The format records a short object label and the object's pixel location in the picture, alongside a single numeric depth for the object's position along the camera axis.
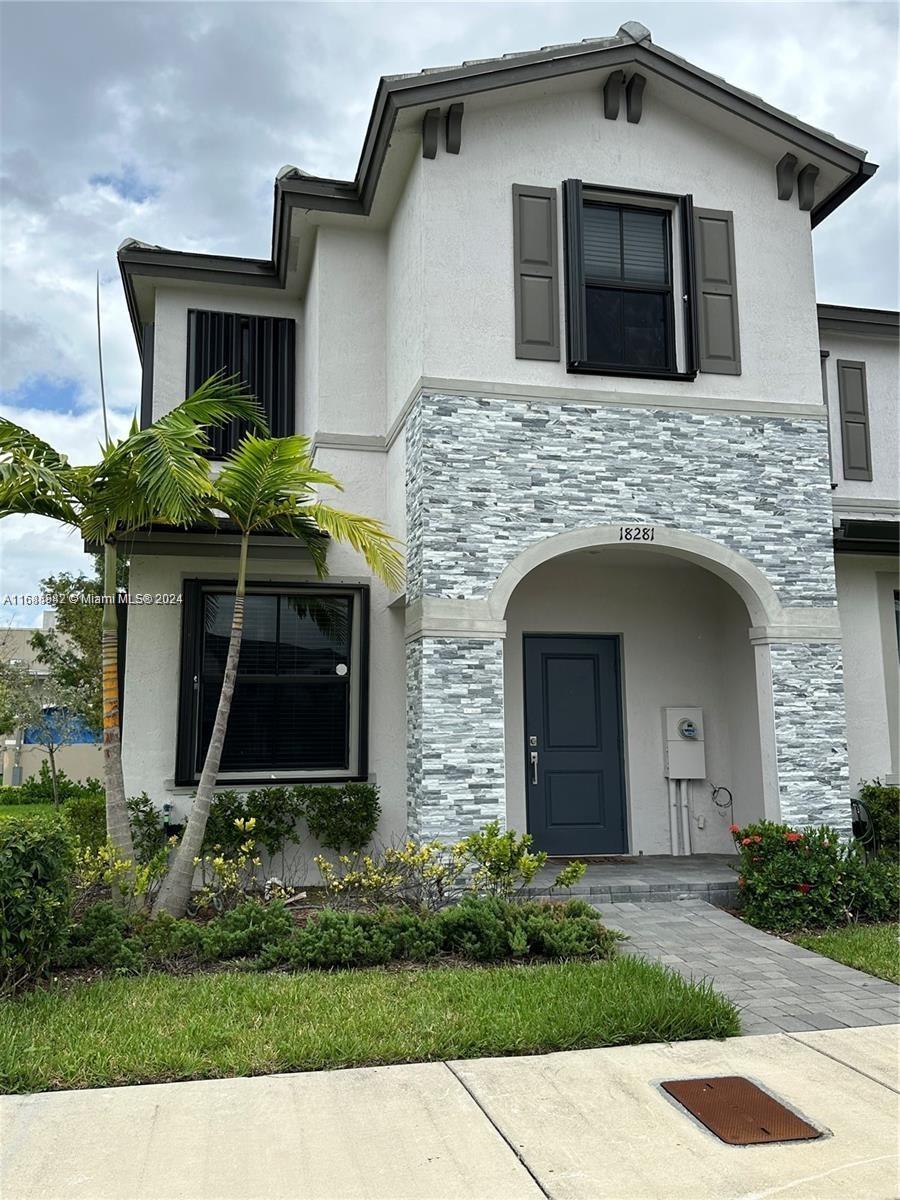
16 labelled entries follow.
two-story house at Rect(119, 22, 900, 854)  8.69
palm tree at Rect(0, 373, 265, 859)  7.07
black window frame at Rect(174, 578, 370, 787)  9.20
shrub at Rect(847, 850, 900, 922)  7.77
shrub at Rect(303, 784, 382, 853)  9.08
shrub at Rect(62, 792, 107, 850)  8.74
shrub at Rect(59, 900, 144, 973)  6.02
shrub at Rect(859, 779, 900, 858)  9.78
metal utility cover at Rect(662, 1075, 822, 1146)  3.94
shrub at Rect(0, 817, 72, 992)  5.47
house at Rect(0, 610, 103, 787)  20.20
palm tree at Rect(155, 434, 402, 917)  7.31
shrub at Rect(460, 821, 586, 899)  7.38
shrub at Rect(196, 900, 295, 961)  6.34
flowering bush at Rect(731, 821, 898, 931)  7.64
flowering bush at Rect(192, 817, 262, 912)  7.20
